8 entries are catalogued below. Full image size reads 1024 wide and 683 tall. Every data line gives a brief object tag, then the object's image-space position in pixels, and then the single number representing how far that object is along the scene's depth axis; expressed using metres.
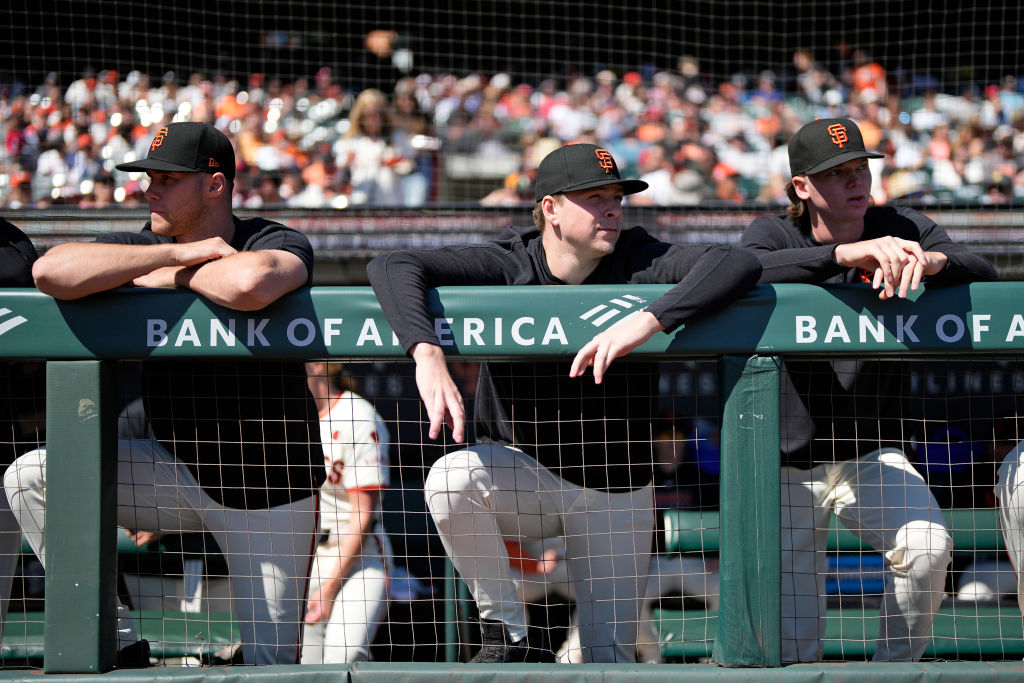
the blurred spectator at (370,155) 13.98
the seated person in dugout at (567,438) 4.48
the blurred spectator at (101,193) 13.30
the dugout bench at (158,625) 6.53
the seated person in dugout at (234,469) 4.84
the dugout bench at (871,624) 6.61
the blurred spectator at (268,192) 13.53
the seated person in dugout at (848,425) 4.68
